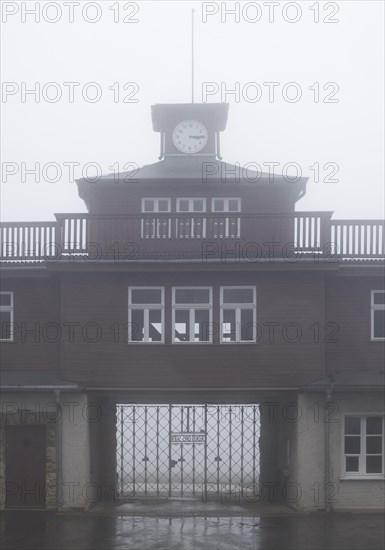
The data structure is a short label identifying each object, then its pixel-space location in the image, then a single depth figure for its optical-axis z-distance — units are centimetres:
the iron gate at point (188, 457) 2286
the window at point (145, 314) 2089
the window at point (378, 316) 2153
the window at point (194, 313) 2084
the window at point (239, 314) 2084
